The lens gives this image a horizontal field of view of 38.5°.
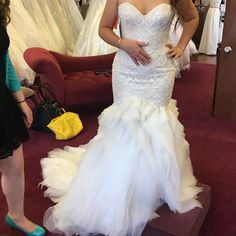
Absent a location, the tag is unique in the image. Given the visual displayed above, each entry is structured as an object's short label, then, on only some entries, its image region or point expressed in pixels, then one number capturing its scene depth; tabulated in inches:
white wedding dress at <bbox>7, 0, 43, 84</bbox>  175.2
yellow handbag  121.5
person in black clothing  56.7
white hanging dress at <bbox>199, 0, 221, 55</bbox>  245.1
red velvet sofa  128.0
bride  66.2
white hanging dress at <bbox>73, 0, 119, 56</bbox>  192.4
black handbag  126.0
